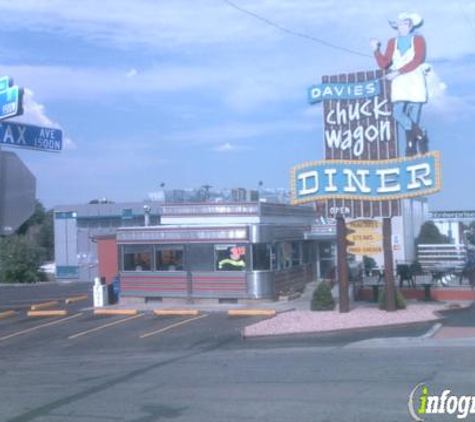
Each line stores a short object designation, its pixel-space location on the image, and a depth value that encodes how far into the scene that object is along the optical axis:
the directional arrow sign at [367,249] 25.92
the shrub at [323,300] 24.72
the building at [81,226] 63.33
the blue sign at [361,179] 23.25
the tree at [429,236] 53.38
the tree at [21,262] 57.81
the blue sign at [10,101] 11.22
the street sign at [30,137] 9.86
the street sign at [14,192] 7.40
